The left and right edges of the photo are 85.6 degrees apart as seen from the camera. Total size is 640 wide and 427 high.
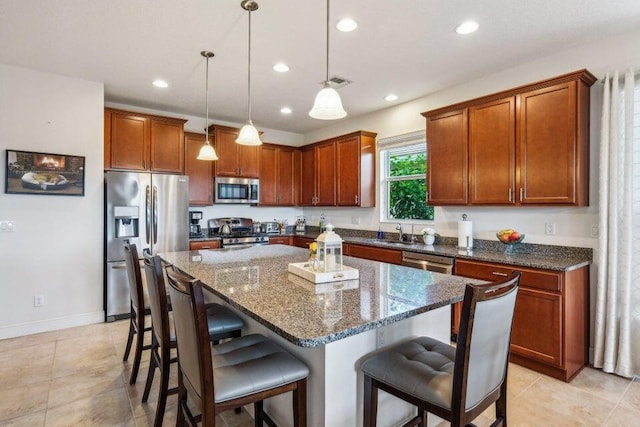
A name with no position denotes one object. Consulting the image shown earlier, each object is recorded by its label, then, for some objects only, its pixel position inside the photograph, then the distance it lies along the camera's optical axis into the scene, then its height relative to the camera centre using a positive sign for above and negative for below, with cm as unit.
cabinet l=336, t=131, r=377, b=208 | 479 +63
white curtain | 261 -13
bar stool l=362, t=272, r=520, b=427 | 126 -65
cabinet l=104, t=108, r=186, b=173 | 409 +88
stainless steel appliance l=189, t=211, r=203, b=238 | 506 -16
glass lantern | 201 -23
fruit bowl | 321 -22
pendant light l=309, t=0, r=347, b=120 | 198 +64
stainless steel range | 500 -29
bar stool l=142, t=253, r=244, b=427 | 180 -67
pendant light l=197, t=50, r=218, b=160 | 320 +56
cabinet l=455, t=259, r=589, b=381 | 257 -84
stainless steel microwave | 509 +35
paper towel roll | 361 -23
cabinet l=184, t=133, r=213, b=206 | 488 +57
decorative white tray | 192 -35
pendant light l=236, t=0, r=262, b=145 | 267 +60
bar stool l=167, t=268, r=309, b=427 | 128 -65
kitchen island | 129 -40
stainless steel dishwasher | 327 -48
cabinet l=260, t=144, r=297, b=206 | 560 +63
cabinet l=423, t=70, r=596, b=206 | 278 +61
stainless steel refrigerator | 387 -9
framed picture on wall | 338 +40
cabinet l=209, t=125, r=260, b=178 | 503 +87
